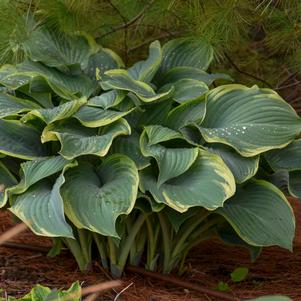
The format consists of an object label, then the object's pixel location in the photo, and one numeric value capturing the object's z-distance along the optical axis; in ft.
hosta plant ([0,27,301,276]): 12.79
